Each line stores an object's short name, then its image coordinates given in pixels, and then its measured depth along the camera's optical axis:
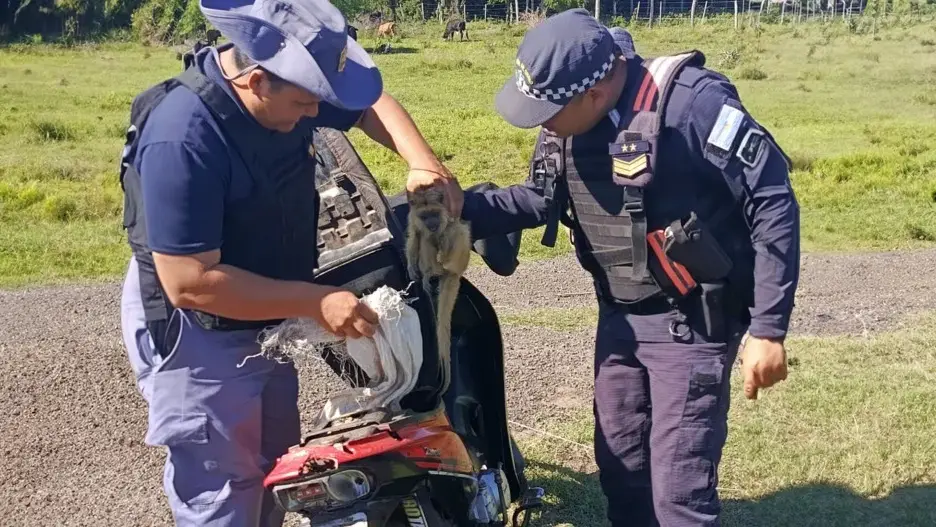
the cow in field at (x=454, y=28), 38.59
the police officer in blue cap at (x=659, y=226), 2.92
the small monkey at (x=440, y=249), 2.78
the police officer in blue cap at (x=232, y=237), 2.28
